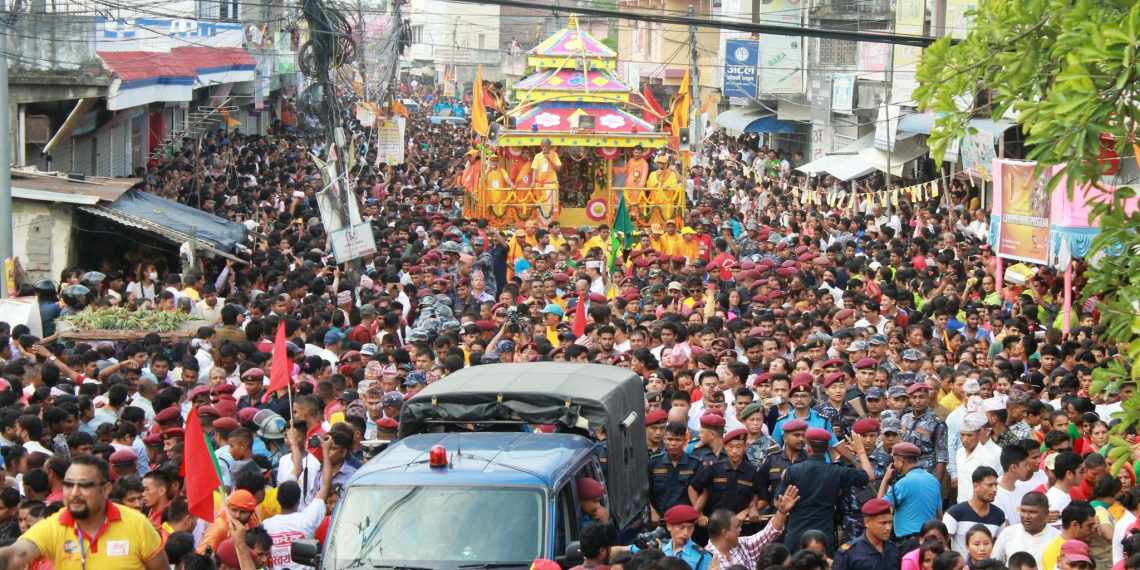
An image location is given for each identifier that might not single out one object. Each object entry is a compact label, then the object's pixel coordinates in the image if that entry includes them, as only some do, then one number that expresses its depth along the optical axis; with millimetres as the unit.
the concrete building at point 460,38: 94625
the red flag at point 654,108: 32219
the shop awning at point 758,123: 46500
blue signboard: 43125
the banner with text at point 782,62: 43844
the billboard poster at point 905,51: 35906
